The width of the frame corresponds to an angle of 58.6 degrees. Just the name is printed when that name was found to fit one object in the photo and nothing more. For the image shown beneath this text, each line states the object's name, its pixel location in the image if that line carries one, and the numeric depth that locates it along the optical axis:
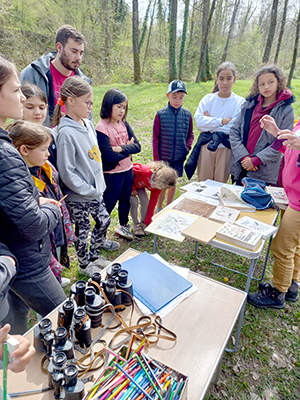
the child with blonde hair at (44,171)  1.54
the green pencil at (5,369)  0.73
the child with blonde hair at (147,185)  2.79
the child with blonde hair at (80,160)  2.07
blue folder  1.42
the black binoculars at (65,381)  0.88
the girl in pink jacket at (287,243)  1.99
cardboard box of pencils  0.88
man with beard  2.49
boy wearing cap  3.21
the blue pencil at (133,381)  0.86
